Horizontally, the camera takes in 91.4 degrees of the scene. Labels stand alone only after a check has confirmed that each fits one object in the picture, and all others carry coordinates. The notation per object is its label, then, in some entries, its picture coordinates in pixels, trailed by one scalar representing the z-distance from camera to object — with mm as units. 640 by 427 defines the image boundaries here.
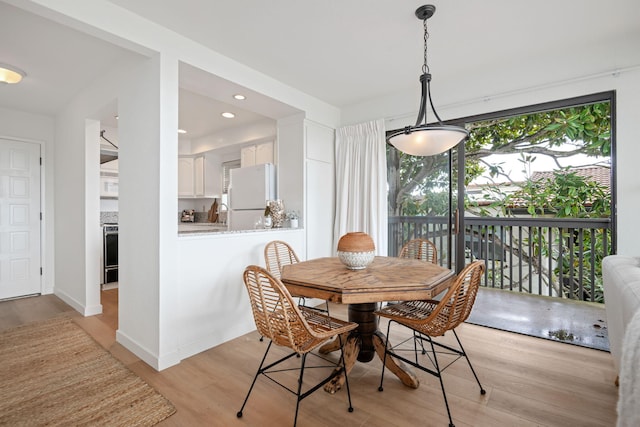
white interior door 4023
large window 3393
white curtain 3656
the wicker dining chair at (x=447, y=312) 1687
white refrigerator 3789
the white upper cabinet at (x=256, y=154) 4508
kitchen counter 5199
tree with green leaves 3549
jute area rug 1751
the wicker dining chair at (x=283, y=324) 1565
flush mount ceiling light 2766
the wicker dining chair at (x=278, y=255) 2982
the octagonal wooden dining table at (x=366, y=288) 1756
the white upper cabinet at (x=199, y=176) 5617
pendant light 2053
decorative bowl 2117
